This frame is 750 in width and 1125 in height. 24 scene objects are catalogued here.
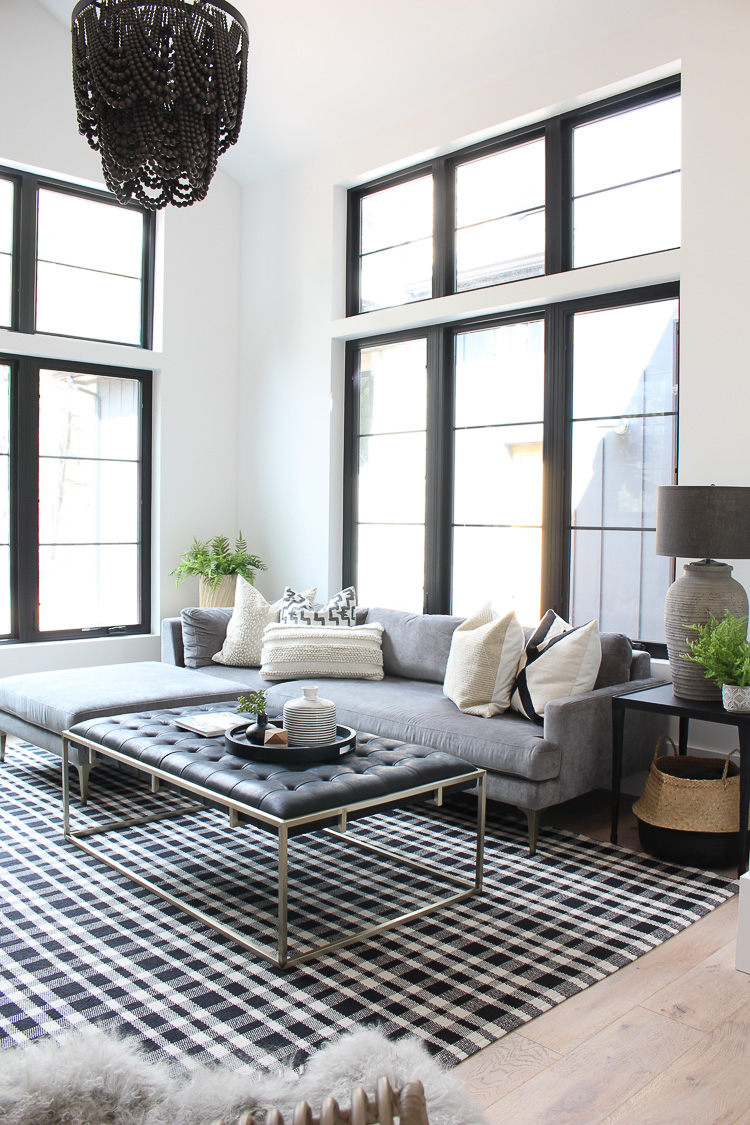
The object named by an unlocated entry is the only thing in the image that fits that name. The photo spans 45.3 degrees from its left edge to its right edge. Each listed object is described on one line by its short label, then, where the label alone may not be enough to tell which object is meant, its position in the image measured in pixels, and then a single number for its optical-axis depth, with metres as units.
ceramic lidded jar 3.05
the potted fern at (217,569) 6.00
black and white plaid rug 2.20
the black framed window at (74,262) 5.58
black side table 3.15
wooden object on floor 1.10
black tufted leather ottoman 2.57
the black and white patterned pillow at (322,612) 4.98
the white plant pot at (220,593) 6.04
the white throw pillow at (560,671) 3.69
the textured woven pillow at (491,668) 3.88
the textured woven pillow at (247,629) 5.10
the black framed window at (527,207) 4.37
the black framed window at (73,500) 5.66
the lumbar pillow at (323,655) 4.72
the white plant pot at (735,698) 3.21
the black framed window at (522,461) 4.42
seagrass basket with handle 3.25
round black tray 2.95
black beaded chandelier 2.77
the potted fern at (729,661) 3.21
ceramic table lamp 3.39
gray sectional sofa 3.42
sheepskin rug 1.28
